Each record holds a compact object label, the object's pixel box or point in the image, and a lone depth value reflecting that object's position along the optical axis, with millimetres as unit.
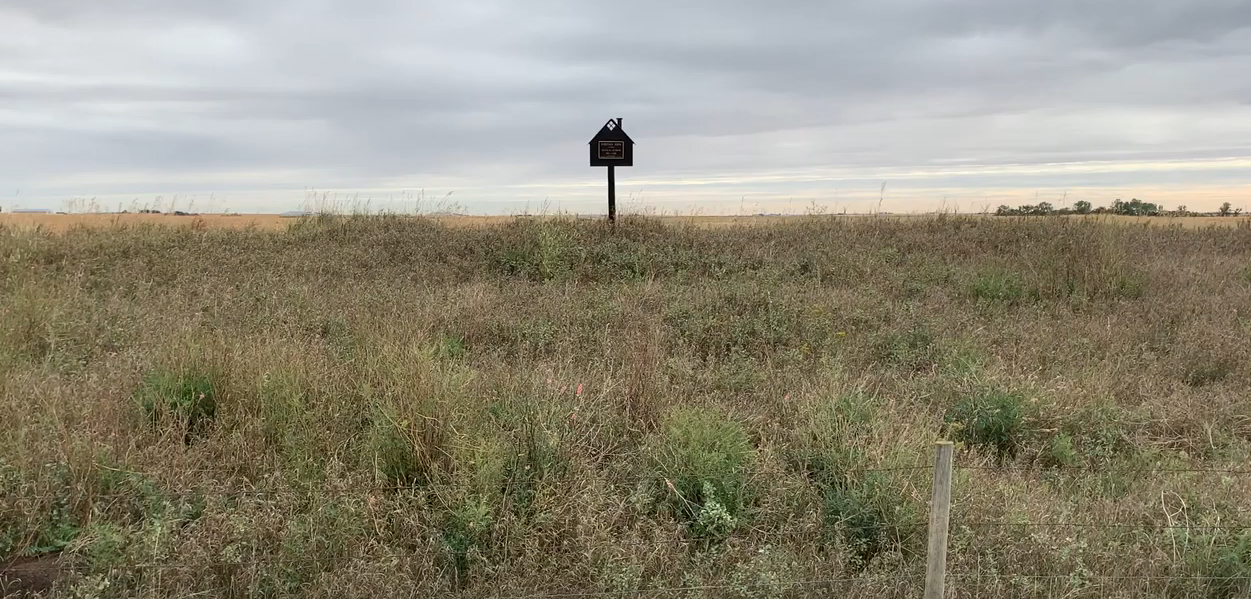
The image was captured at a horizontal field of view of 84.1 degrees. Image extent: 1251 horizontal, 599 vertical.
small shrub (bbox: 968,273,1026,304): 8930
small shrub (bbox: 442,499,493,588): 2965
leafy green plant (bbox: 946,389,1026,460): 4387
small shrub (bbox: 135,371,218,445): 3836
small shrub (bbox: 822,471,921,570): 3077
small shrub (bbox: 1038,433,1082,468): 4152
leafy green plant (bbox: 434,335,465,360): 5014
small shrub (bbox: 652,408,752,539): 3189
